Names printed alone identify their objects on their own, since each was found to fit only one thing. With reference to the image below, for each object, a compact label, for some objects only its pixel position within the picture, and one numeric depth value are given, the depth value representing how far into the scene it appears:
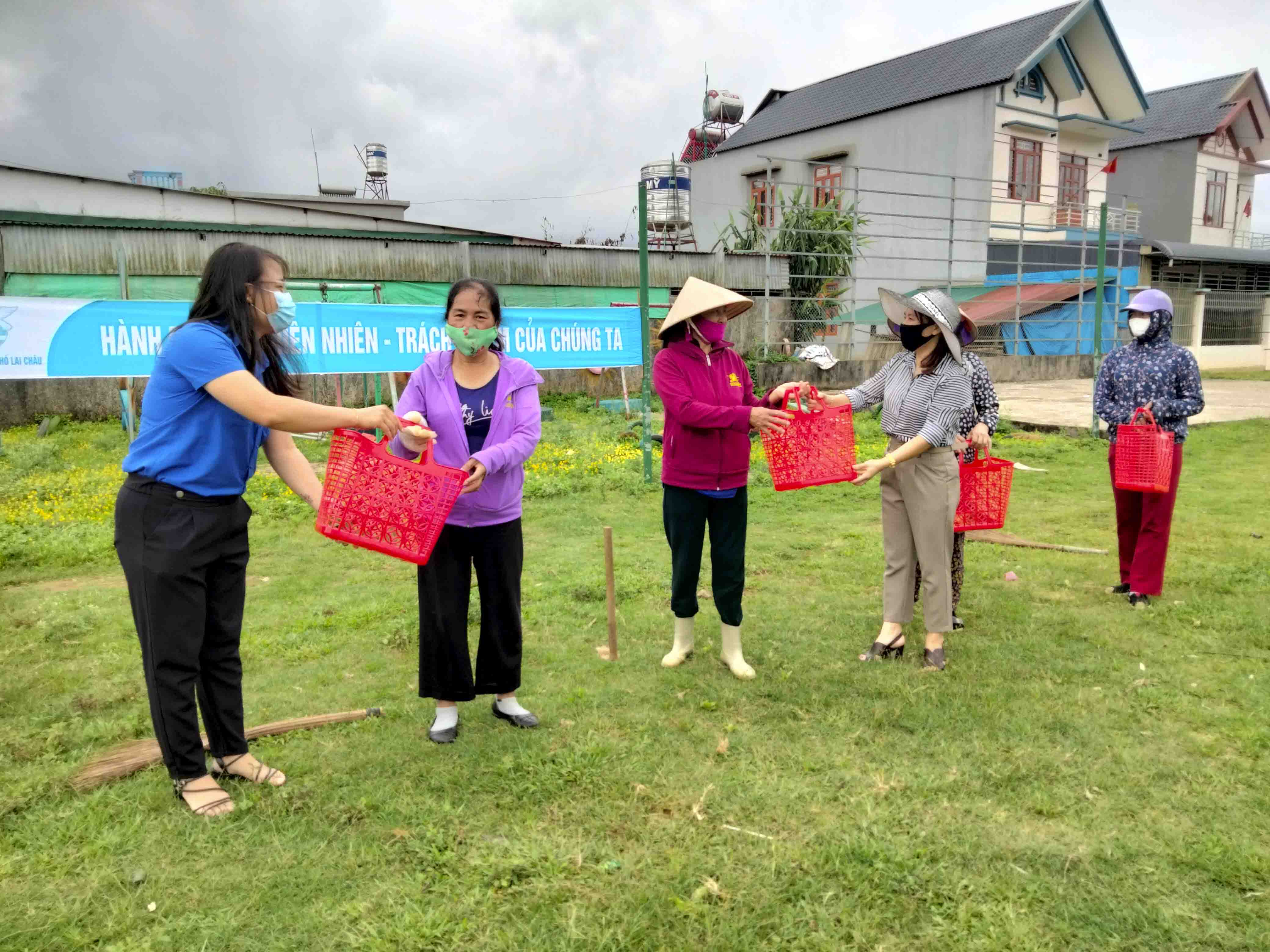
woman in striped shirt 4.46
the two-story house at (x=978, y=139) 25.08
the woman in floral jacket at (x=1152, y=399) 5.55
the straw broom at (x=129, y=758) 3.46
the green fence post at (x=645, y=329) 8.98
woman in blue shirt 2.97
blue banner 9.80
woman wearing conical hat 4.27
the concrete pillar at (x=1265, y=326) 32.84
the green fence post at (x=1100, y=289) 13.11
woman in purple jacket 3.62
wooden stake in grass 4.57
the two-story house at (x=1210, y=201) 30.53
